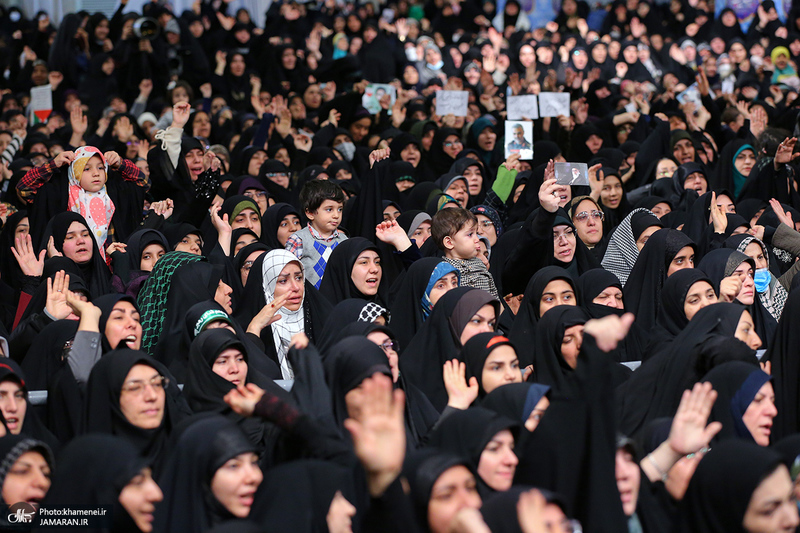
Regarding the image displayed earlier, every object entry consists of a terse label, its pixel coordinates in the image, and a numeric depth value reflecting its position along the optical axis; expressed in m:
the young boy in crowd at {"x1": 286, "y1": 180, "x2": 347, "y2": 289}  12.08
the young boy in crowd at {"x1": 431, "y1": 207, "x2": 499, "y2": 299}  11.11
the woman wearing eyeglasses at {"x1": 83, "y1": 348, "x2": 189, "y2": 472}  7.58
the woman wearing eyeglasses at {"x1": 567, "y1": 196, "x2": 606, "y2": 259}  13.36
